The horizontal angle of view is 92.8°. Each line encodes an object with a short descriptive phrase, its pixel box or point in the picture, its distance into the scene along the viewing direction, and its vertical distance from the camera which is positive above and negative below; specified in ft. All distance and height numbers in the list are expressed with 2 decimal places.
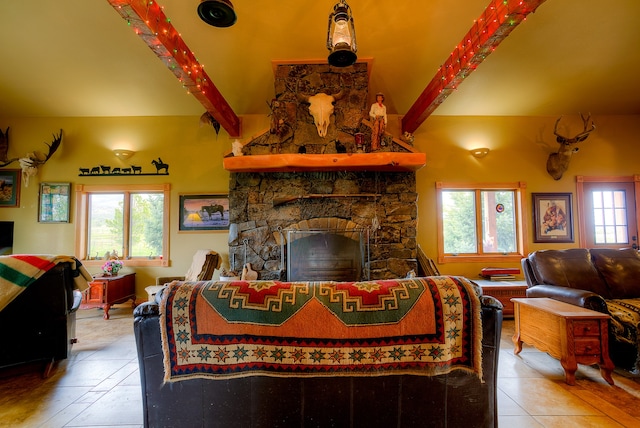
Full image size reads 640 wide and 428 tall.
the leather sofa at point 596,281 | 8.04 -1.68
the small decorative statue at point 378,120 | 12.52 +4.54
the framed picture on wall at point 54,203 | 15.70 +1.57
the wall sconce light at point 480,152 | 15.60 +3.98
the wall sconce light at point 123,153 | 15.51 +4.06
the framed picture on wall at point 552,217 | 15.94 +0.59
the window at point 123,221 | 15.83 +0.63
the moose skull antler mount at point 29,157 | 15.29 +3.88
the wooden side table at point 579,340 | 7.40 -2.73
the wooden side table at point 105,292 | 13.62 -2.68
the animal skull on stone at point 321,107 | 12.88 +5.22
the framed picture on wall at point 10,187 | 15.70 +2.39
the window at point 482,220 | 15.92 +0.48
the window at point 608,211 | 15.94 +0.89
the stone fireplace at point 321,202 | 13.03 +1.26
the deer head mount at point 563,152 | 14.90 +3.86
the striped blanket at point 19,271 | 7.41 -0.93
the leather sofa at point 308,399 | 4.40 -2.45
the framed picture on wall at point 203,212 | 15.76 +1.03
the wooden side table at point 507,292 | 13.19 -2.76
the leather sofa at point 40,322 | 7.73 -2.32
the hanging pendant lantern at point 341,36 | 6.41 +4.19
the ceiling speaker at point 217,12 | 6.10 +4.54
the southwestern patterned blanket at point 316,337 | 4.33 -1.51
